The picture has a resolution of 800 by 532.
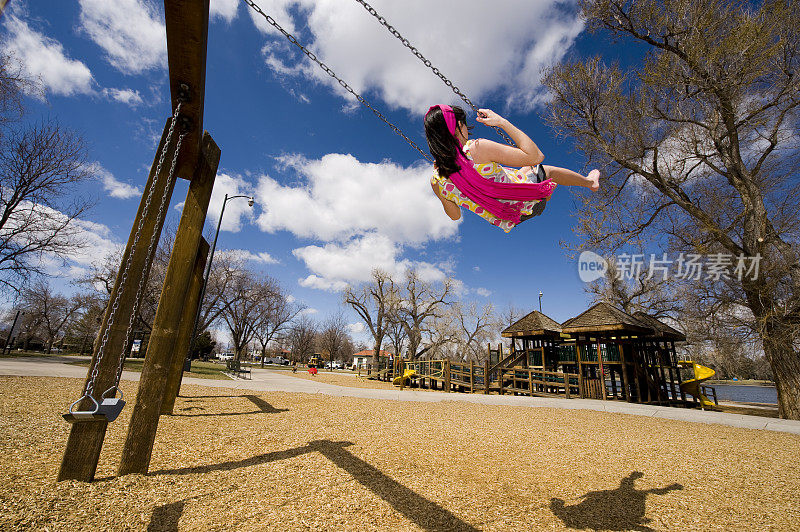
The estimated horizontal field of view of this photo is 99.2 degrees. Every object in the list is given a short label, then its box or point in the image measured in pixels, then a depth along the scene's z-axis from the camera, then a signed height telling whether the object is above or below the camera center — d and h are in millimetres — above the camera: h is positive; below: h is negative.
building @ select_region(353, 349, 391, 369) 79956 +218
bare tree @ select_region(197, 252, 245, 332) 28438 +5171
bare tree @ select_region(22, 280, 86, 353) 41375 +3912
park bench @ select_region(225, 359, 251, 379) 16355 -856
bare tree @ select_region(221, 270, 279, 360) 31953 +4468
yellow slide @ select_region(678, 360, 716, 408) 13295 -198
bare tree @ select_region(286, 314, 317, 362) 53888 +2464
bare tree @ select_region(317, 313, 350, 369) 53219 +2952
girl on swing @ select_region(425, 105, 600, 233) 2740 +1601
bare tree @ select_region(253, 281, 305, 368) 38531 +4348
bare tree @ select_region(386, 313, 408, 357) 39438 +2955
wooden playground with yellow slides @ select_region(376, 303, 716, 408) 13852 +407
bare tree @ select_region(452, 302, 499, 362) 42969 +3775
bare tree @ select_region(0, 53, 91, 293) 14695 +6265
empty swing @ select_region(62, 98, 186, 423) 2445 -73
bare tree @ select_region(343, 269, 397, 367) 39031 +6253
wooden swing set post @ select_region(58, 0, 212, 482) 2865 +1604
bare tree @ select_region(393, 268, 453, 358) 39562 +5540
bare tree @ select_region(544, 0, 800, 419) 10070 +8332
